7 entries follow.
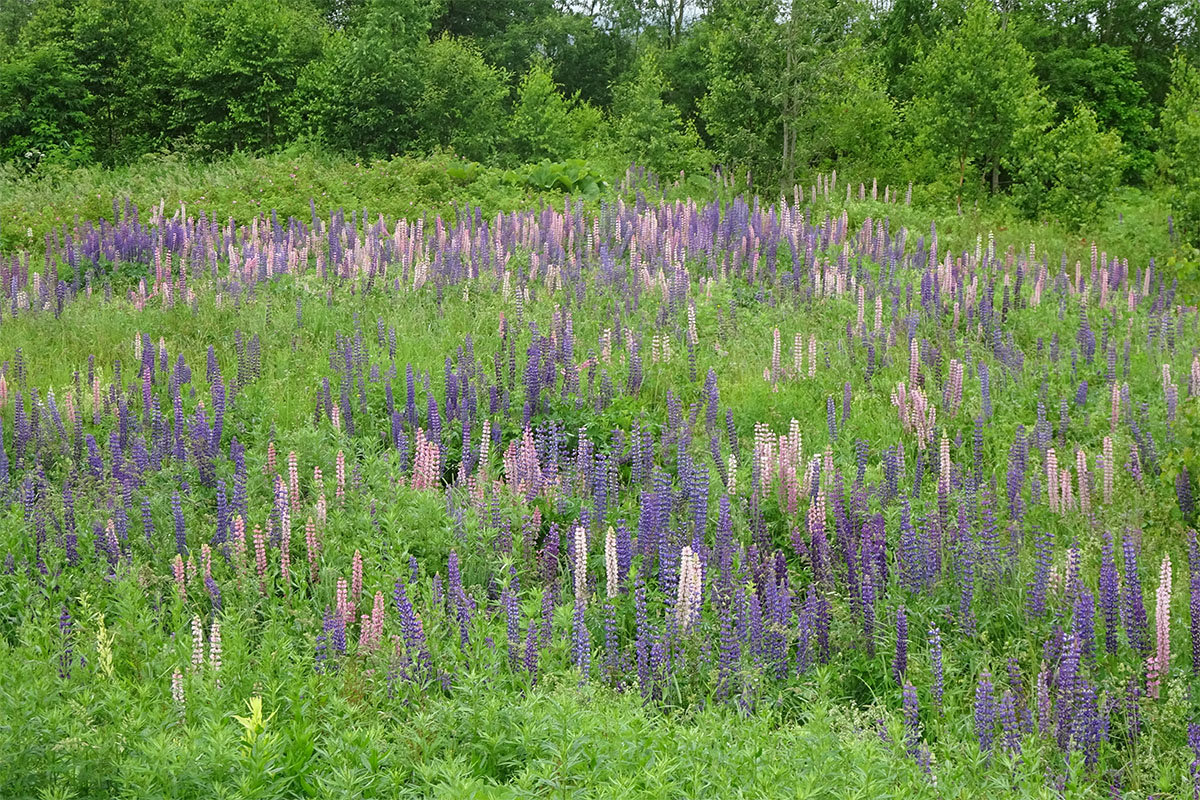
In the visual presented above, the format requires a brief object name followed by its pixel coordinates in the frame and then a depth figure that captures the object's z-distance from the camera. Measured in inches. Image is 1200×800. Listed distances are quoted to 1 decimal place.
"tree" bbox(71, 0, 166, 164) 1130.7
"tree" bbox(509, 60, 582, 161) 940.0
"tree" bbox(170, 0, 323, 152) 1035.9
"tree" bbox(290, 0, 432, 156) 958.4
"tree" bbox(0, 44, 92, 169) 1074.7
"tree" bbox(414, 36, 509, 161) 976.9
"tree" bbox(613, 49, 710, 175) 749.9
